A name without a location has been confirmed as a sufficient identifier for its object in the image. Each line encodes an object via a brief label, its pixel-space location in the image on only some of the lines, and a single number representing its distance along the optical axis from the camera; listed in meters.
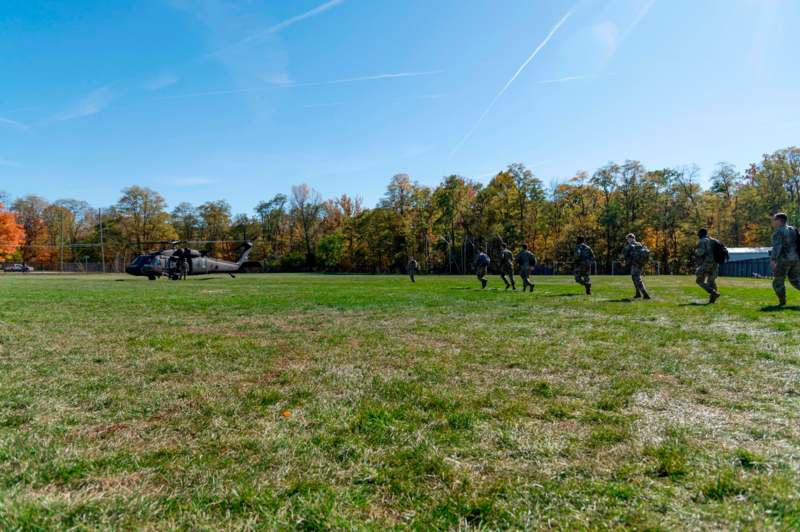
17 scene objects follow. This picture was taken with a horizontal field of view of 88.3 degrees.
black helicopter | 34.28
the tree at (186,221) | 86.43
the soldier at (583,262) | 16.55
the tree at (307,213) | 86.69
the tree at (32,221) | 80.94
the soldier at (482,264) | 22.61
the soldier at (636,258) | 14.82
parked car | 79.88
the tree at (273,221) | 89.00
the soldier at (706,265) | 13.05
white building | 46.47
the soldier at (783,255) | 11.22
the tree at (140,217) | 77.19
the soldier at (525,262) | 19.31
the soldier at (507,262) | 20.78
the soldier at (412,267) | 31.53
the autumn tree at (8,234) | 63.78
